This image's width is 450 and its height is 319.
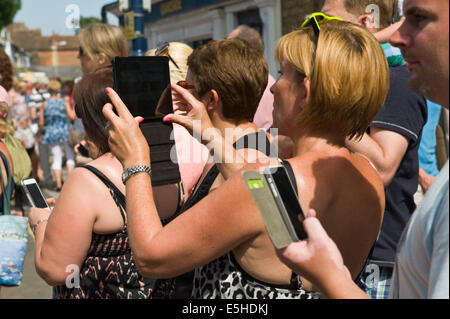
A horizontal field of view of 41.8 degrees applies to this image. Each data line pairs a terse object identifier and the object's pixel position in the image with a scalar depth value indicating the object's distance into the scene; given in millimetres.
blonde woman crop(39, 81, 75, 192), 10258
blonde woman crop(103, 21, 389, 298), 1613
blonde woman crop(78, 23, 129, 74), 4055
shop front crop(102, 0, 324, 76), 10469
